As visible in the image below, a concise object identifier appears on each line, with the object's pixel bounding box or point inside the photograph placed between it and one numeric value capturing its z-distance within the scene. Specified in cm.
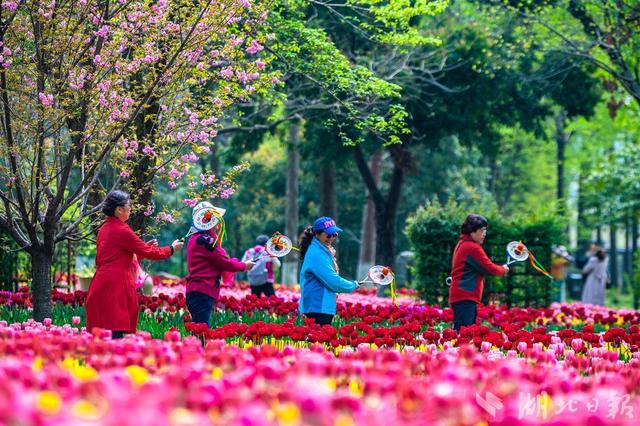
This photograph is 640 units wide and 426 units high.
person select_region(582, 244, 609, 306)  4784
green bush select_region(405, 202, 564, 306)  3851
